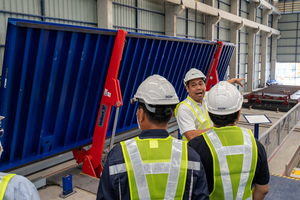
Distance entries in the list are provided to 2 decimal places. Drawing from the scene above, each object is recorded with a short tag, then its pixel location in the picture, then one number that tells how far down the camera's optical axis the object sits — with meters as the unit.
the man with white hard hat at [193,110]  3.86
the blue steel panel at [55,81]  3.96
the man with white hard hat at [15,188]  1.40
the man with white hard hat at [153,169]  1.82
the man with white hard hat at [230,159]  2.24
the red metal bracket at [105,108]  5.10
